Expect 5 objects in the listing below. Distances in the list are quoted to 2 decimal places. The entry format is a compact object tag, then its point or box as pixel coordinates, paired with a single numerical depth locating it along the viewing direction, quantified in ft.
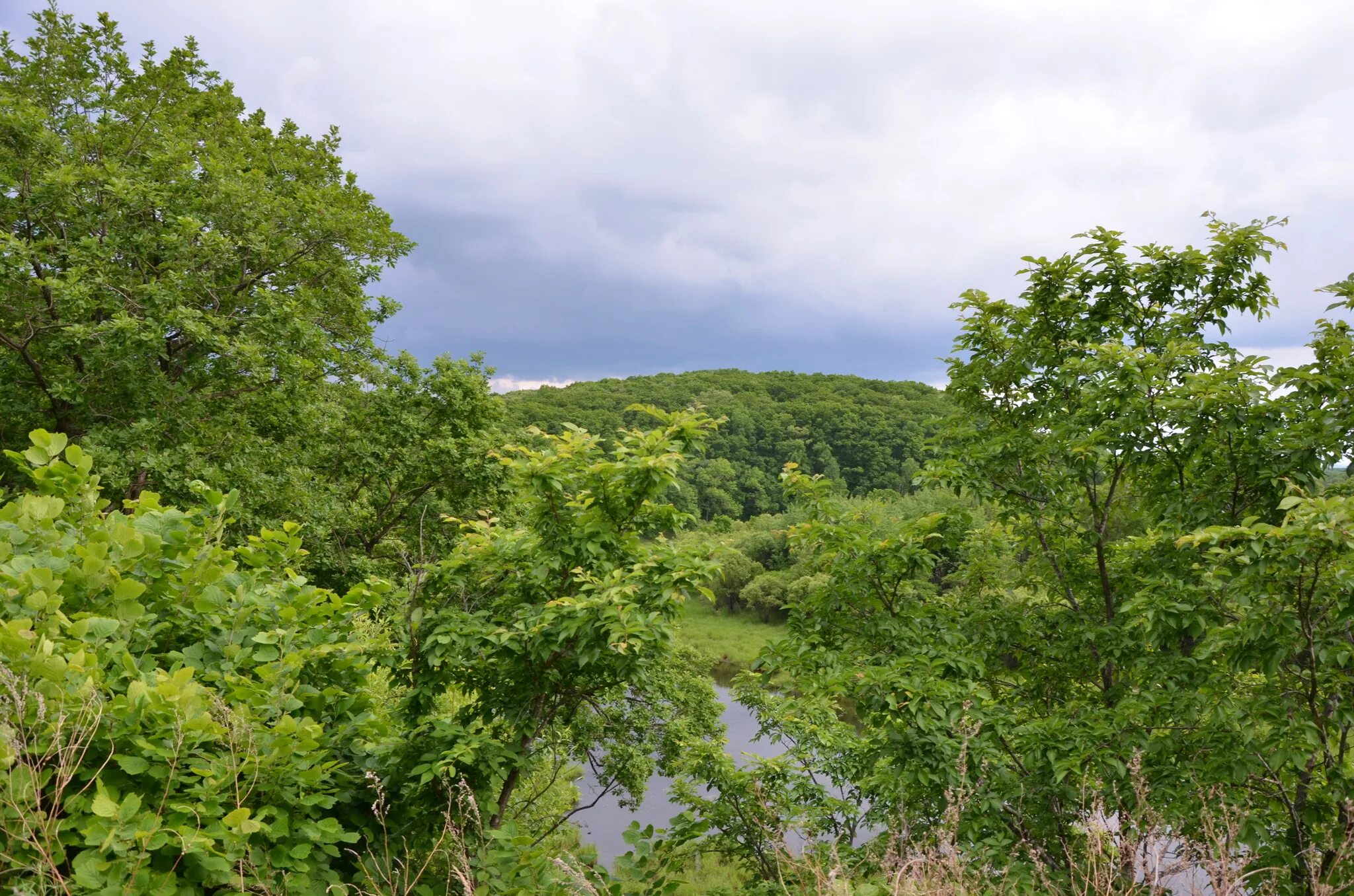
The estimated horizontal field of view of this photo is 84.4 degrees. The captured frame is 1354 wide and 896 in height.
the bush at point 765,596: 143.74
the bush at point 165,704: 7.71
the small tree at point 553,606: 12.01
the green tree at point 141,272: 31.48
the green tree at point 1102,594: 13.69
